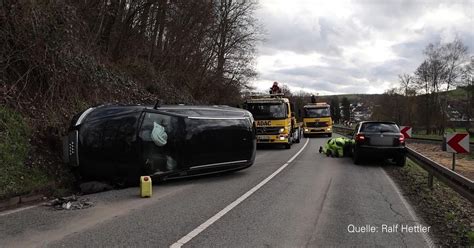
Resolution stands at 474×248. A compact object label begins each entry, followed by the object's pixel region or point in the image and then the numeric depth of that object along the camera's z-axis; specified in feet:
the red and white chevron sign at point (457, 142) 41.83
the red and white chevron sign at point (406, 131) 64.90
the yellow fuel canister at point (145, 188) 30.45
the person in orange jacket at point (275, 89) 97.28
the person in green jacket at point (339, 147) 63.77
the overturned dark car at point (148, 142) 32.86
